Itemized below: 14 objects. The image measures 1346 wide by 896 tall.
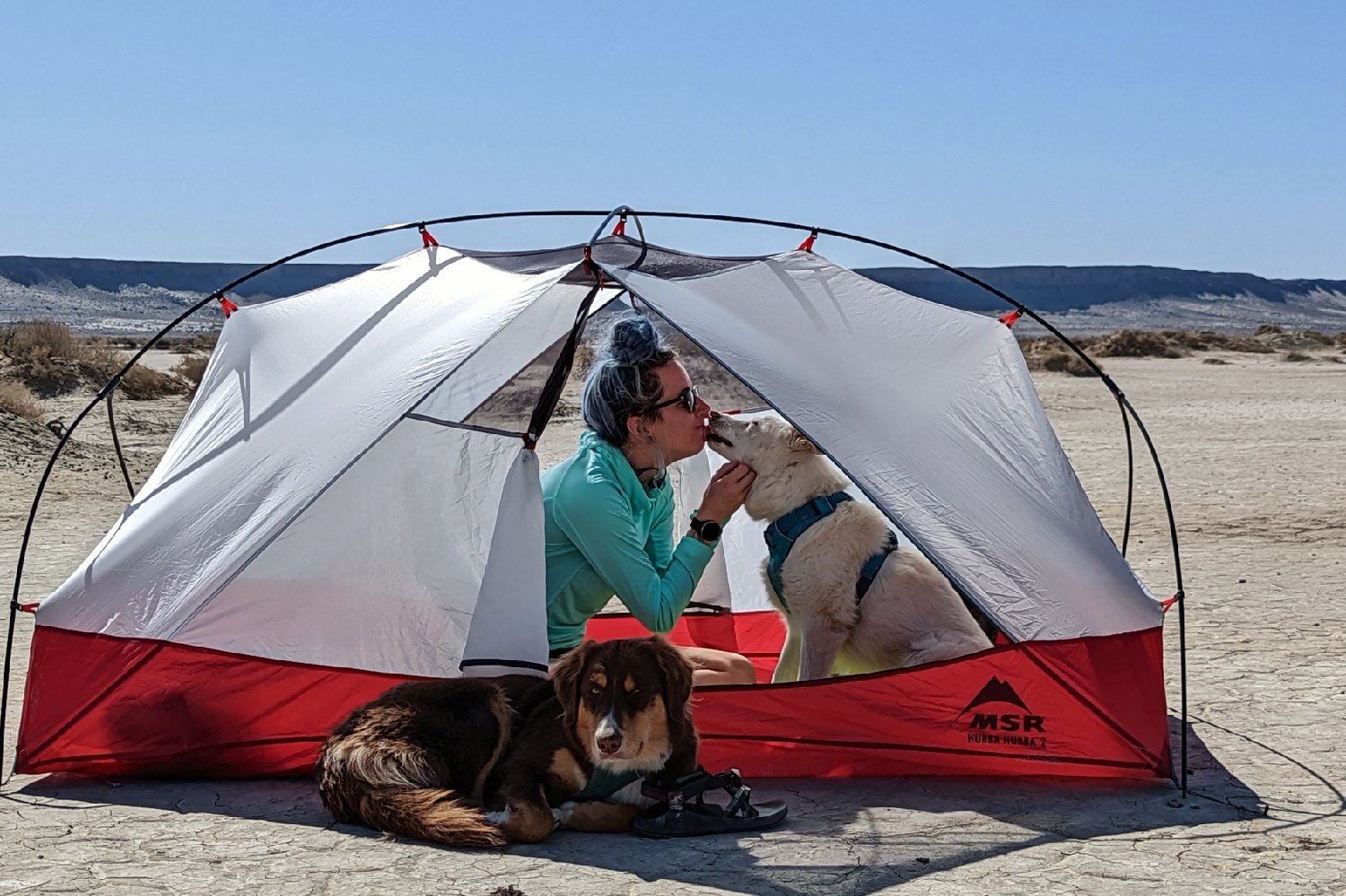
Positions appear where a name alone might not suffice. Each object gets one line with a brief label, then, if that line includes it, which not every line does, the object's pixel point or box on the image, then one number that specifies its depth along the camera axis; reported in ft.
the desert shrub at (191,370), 81.87
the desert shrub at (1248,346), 148.36
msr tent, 15.72
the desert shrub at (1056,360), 108.68
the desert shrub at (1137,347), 142.10
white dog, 17.25
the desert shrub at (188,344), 125.28
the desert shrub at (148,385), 69.26
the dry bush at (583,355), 38.94
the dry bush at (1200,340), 153.28
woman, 15.30
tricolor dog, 13.53
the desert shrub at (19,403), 51.42
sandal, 13.85
